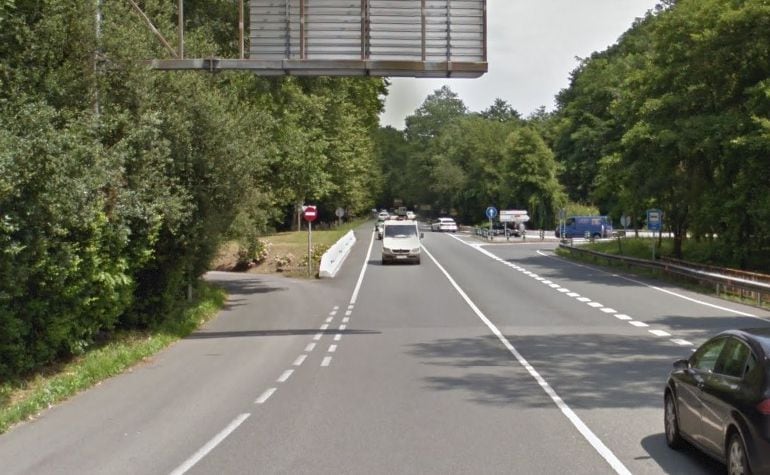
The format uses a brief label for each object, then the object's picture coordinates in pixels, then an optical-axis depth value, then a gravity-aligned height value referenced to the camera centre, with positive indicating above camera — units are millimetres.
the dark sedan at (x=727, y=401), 6840 -1662
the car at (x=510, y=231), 82650 -2494
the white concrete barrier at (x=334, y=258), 41562 -2848
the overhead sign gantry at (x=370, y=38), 16062 +3002
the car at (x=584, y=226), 79938 -1877
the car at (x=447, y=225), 102312 -2417
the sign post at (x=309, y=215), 41128 -538
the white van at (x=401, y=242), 48750 -2073
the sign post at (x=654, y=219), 42719 -636
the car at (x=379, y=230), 76688 -2391
